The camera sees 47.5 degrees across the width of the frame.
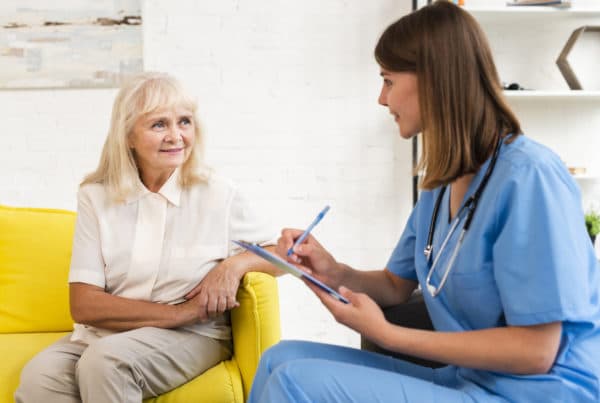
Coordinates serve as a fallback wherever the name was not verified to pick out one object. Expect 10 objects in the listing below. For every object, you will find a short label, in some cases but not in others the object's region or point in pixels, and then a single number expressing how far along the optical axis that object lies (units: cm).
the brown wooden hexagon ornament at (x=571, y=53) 283
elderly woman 178
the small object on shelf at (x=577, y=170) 282
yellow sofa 218
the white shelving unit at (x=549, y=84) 296
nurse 114
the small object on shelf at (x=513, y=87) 279
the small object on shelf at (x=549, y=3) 271
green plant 274
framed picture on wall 289
